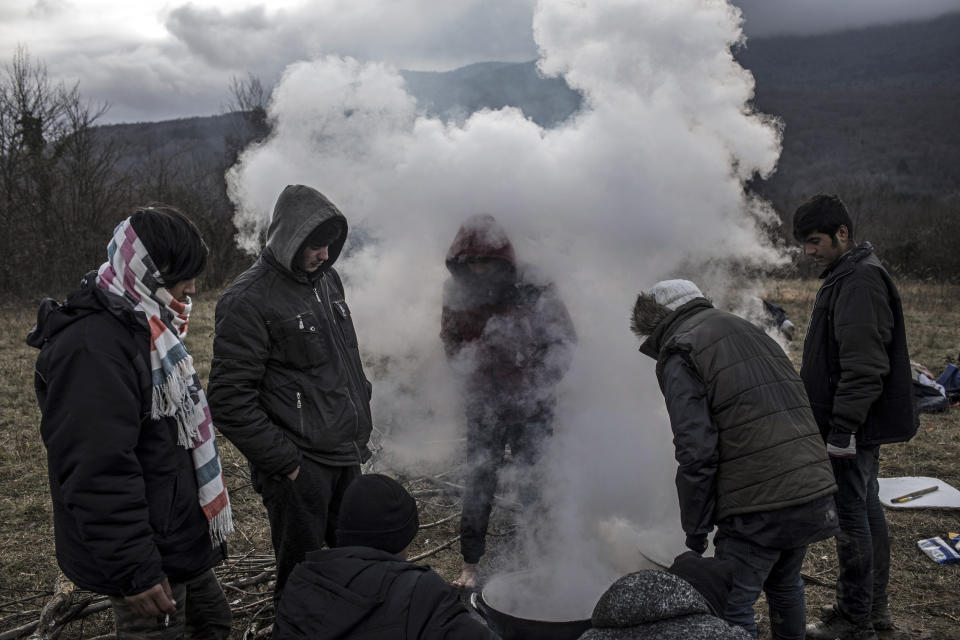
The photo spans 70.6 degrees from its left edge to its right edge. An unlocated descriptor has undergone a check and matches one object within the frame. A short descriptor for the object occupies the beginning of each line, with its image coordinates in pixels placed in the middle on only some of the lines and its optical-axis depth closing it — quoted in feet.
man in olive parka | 8.85
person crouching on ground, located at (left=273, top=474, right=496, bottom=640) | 5.82
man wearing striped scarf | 6.86
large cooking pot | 11.16
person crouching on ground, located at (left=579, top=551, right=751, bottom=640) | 5.31
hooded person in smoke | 13.87
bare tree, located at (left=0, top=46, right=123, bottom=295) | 52.65
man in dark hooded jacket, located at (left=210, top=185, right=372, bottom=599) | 9.68
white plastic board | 17.02
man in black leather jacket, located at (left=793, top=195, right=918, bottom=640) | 10.93
